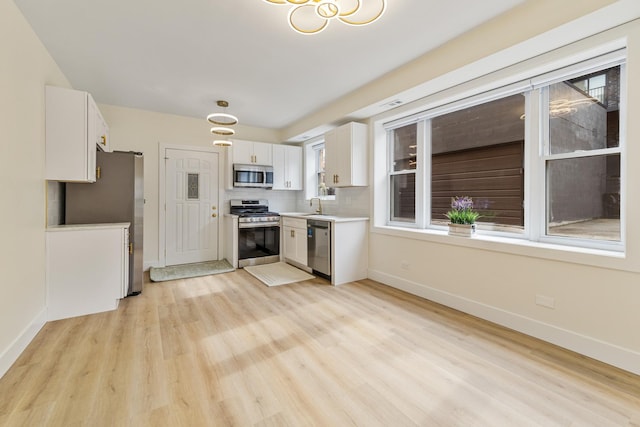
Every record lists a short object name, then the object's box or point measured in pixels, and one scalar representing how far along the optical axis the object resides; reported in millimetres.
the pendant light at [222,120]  3652
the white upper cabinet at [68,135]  2732
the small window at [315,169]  5887
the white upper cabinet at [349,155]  4105
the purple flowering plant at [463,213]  3080
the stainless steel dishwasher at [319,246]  4047
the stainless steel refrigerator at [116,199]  3234
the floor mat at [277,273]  4116
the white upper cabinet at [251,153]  5200
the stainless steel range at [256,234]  4938
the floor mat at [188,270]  4297
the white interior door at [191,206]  4930
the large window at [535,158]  2285
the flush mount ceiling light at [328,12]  1717
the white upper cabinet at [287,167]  5633
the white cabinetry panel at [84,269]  2814
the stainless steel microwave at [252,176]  5184
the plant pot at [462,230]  3025
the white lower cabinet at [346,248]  3959
